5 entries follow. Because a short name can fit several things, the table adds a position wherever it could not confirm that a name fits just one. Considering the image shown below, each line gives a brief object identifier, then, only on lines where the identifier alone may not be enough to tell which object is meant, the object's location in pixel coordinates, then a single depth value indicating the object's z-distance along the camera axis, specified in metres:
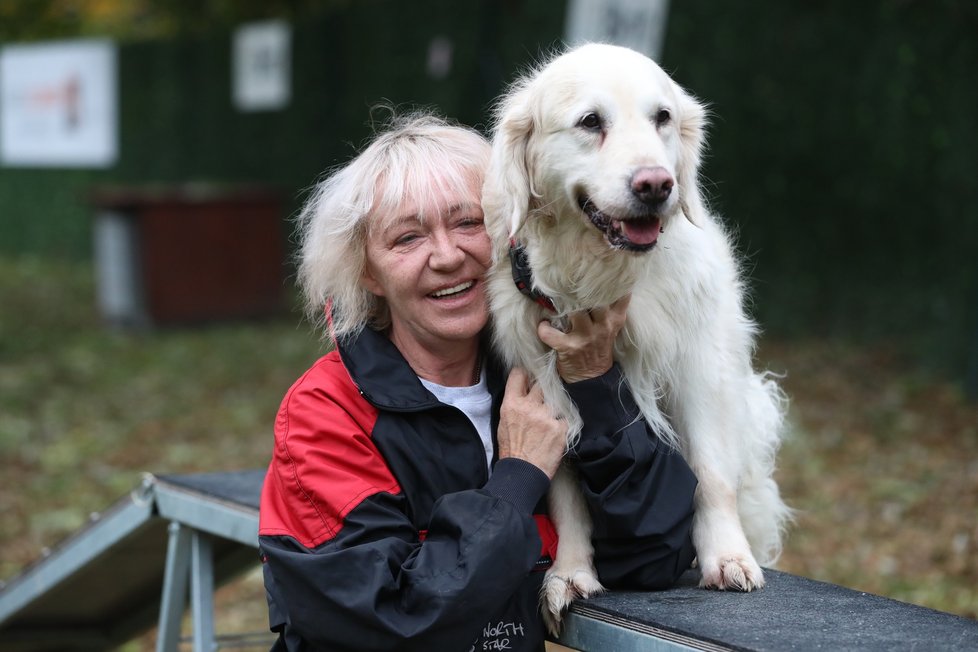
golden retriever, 2.45
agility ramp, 2.26
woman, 2.29
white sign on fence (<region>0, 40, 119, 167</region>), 16.91
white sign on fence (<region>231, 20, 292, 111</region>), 13.72
